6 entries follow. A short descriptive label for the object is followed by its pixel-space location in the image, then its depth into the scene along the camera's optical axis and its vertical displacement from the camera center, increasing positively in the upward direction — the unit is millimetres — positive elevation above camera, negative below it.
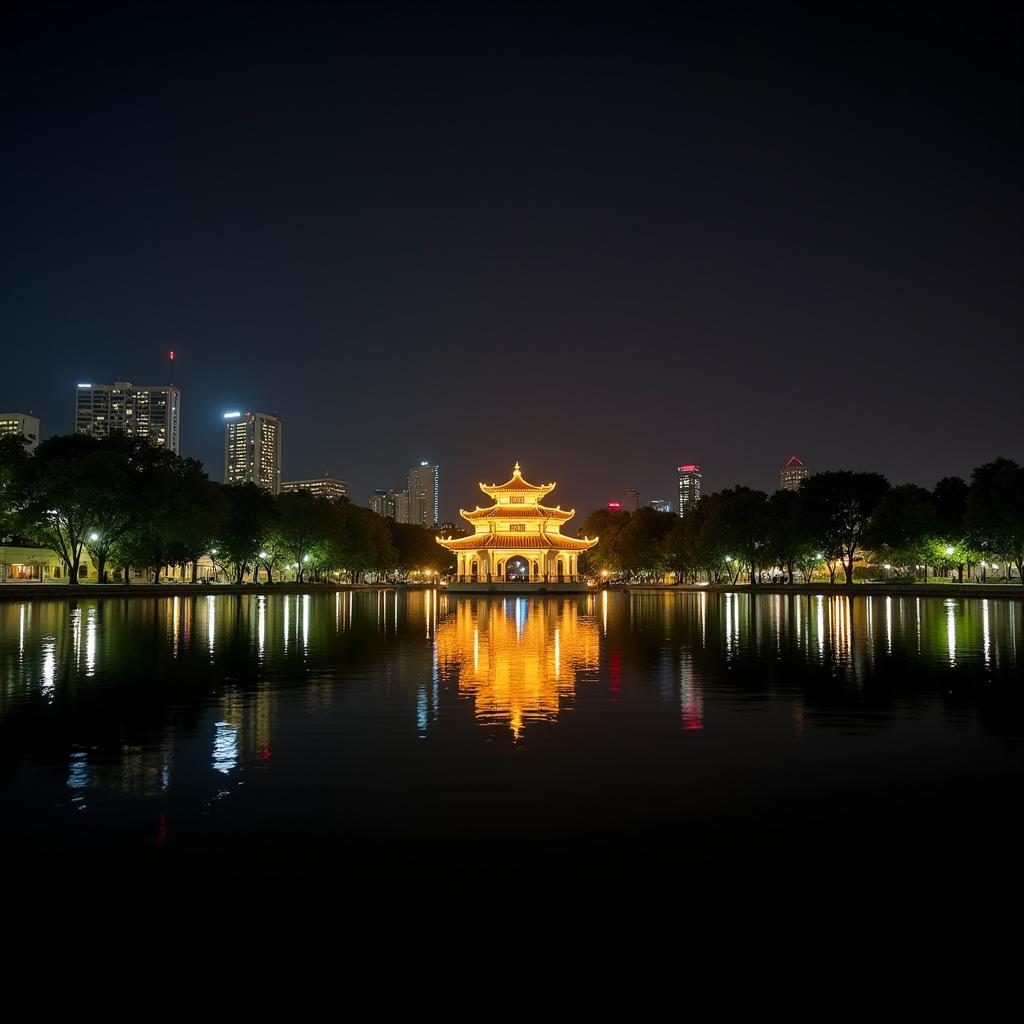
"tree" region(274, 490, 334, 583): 105562 +4155
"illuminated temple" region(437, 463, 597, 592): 95812 +1093
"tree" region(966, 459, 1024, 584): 69938 +2867
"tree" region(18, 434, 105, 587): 63656 +5033
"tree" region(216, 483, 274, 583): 99500 +3604
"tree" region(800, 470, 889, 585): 94562 +4659
